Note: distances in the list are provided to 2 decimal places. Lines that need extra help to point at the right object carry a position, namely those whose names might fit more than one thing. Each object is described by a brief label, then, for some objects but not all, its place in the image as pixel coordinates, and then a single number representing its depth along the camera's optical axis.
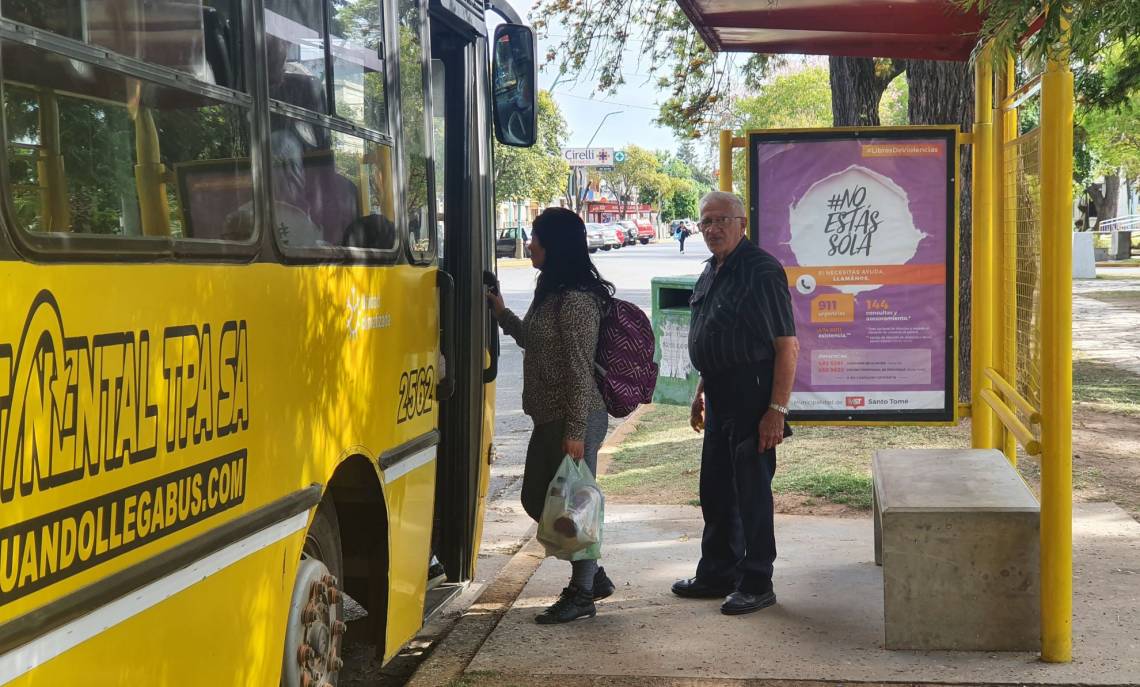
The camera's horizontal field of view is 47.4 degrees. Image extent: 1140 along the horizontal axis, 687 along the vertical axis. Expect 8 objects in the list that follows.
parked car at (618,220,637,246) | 73.43
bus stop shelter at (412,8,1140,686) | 4.68
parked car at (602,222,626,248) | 67.74
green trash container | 11.90
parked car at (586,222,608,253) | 60.53
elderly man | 5.55
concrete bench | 4.93
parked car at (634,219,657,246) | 80.50
